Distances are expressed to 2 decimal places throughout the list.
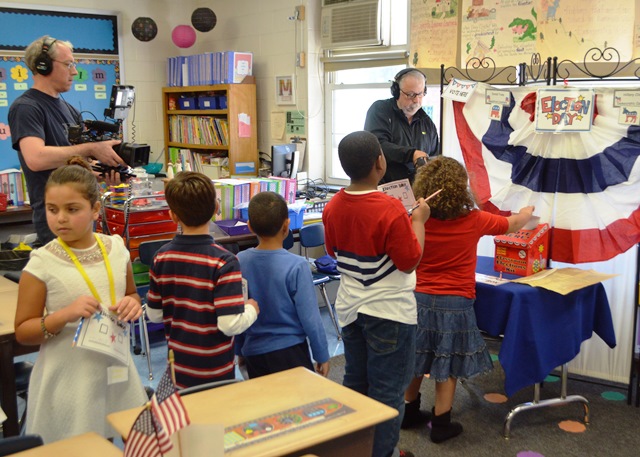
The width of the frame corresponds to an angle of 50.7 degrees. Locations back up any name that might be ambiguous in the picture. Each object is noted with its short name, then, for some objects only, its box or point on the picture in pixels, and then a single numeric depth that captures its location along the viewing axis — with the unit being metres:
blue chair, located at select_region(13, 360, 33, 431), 2.62
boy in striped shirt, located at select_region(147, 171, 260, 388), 2.06
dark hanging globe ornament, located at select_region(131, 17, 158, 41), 6.36
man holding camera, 2.70
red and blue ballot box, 3.19
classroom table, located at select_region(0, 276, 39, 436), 2.25
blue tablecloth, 2.94
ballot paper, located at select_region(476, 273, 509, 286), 3.05
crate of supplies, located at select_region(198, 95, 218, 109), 6.22
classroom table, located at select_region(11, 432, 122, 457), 1.50
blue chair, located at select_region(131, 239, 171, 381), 3.85
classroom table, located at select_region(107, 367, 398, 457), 1.50
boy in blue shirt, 2.32
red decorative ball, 6.53
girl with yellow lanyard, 1.91
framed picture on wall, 5.91
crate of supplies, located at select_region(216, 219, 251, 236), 4.30
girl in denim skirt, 2.81
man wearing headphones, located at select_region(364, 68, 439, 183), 3.61
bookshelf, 6.08
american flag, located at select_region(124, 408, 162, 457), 1.15
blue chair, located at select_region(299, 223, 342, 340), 4.38
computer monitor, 5.32
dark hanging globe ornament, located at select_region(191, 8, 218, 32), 6.27
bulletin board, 5.97
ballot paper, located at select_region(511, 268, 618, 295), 2.99
